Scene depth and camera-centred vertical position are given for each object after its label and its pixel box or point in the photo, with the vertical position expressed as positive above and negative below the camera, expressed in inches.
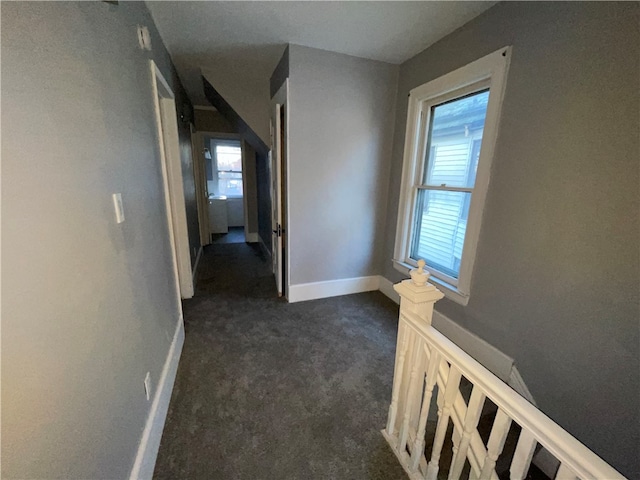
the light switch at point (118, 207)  41.4 -5.1
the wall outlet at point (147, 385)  50.1 -40.1
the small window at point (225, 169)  253.0 +8.5
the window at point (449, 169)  71.9 +4.8
